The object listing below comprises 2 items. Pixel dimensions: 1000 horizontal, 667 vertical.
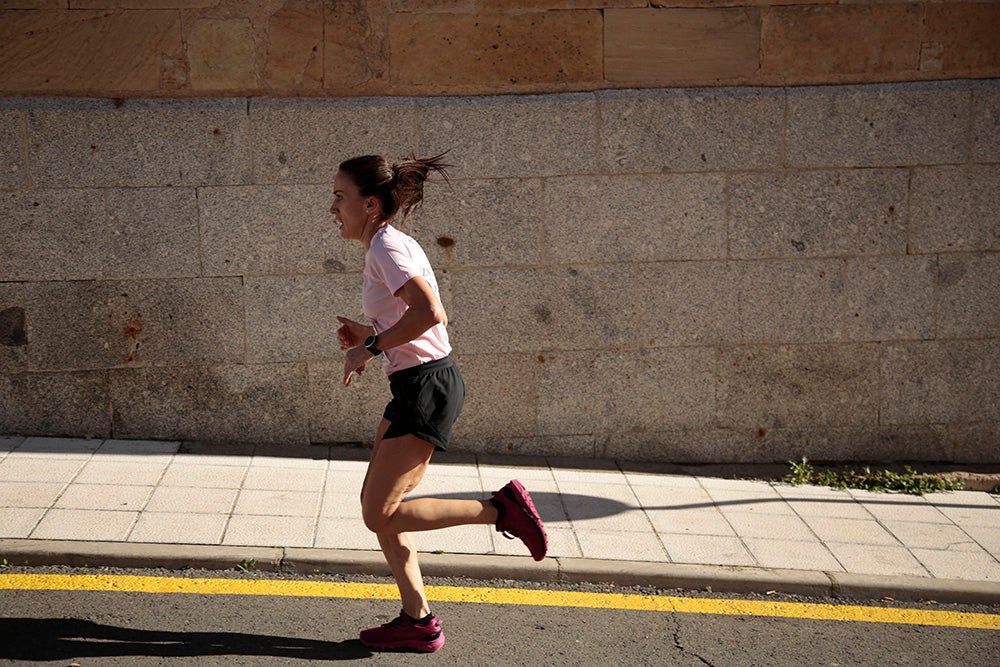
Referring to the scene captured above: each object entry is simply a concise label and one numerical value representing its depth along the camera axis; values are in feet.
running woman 12.25
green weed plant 21.17
